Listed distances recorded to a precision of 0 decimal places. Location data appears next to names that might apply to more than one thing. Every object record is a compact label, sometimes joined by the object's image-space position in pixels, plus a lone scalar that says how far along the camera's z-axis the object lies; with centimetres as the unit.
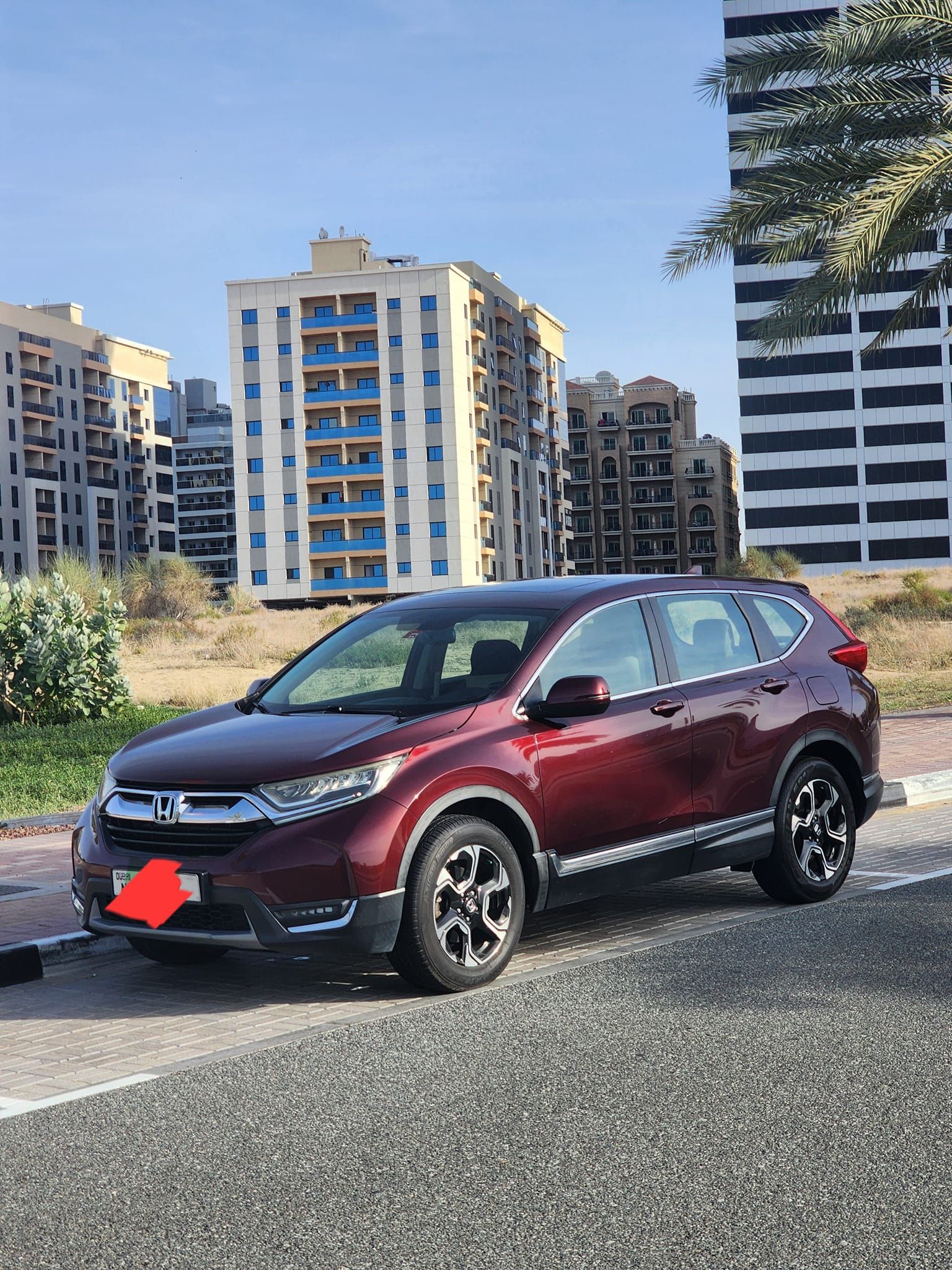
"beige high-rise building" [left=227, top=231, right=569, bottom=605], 10194
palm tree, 1691
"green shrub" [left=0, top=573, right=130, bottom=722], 1983
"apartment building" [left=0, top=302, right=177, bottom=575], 11231
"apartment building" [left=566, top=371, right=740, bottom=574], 14850
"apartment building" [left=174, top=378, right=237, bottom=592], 16175
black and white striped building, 10075
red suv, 597
